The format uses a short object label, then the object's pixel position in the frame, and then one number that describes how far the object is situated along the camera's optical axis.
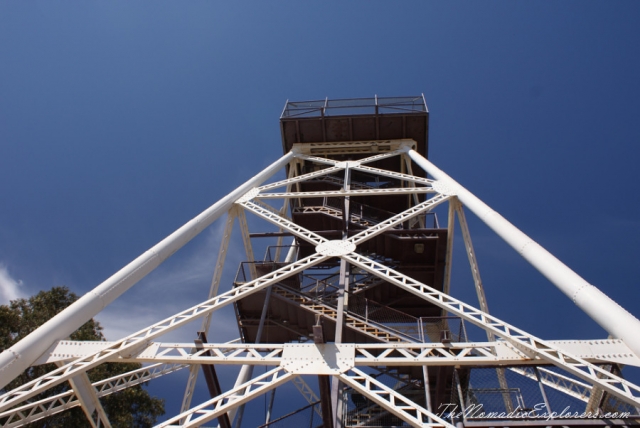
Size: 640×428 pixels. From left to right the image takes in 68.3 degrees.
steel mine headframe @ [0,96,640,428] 6.72
